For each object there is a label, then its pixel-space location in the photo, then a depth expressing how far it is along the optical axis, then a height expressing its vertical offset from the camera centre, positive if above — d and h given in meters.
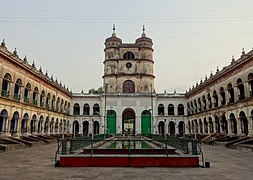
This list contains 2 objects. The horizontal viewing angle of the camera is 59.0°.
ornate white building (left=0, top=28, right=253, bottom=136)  25.00 +3.09
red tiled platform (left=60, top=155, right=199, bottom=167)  10.90 -1.99
